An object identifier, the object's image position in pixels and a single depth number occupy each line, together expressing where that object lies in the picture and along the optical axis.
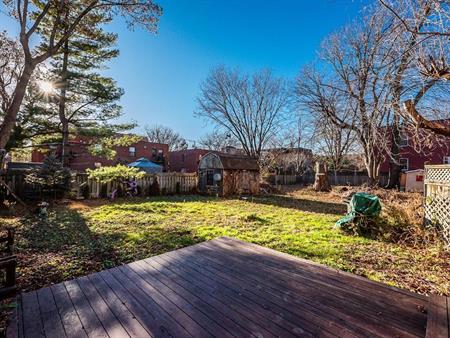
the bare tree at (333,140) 13.64
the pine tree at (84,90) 11.85
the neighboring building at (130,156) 24.22
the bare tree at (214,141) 35.38
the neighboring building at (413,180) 16.95
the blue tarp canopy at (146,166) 19.73
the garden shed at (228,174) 14.27
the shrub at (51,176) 9.12
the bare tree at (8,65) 10.30
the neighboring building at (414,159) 19.89
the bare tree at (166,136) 43.03
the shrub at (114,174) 11.19
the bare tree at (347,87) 7.36
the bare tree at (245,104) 18.59
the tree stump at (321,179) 16.84
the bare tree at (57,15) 6.66
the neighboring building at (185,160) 30.67
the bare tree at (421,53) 3.27
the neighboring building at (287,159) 23.61
